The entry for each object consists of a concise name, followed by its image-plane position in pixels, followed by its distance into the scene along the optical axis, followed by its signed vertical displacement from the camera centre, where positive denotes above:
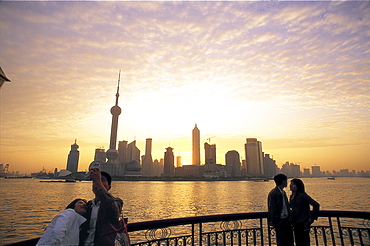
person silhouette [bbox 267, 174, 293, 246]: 4.32 -0.92
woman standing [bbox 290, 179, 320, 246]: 4.28 -0.90
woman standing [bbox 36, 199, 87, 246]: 2.21 -0.60
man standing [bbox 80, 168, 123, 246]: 2.59 -0.56
